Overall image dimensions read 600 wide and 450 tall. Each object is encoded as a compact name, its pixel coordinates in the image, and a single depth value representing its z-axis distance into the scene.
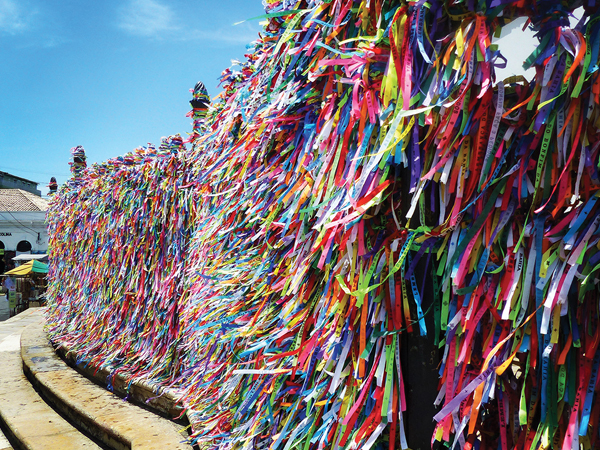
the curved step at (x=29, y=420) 3.81
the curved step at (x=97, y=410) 3.14
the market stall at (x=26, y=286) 16.42
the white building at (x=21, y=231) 31.70
